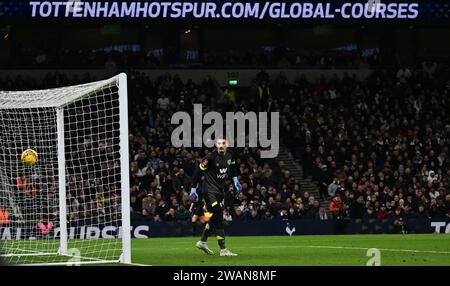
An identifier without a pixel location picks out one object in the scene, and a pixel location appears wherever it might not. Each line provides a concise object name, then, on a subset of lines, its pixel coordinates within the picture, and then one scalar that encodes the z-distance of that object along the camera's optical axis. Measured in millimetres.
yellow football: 20047
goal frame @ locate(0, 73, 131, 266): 15094
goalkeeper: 17422
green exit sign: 38344
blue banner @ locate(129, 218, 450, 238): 28109
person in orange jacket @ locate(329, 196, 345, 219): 29516
